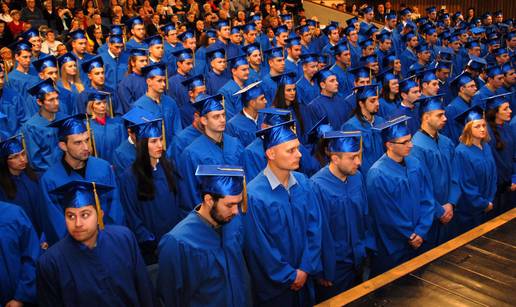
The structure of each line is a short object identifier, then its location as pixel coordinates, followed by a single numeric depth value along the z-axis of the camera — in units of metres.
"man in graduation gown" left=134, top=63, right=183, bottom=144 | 6.33
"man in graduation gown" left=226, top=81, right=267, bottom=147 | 5.66
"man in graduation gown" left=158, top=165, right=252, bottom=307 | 3.02
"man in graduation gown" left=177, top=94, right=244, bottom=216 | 4.80
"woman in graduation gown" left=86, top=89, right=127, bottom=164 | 5.75
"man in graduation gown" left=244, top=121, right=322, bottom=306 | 3.63
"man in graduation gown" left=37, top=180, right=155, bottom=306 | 2.90
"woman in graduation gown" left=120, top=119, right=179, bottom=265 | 4.36
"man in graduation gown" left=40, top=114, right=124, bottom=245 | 4.13
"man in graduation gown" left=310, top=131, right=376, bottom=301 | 4.00
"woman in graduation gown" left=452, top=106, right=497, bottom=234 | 5.14
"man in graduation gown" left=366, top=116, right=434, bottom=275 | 4.35
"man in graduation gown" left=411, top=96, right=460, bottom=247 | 4.95
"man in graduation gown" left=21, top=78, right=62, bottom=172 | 5.68
